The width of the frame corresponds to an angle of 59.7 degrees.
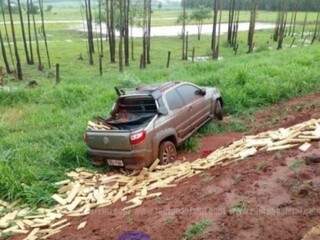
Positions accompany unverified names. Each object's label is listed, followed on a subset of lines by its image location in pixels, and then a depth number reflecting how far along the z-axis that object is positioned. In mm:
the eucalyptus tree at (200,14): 35271
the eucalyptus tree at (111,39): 20888
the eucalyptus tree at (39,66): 18849
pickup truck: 5403
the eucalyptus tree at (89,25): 20633
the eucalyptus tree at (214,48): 20980
